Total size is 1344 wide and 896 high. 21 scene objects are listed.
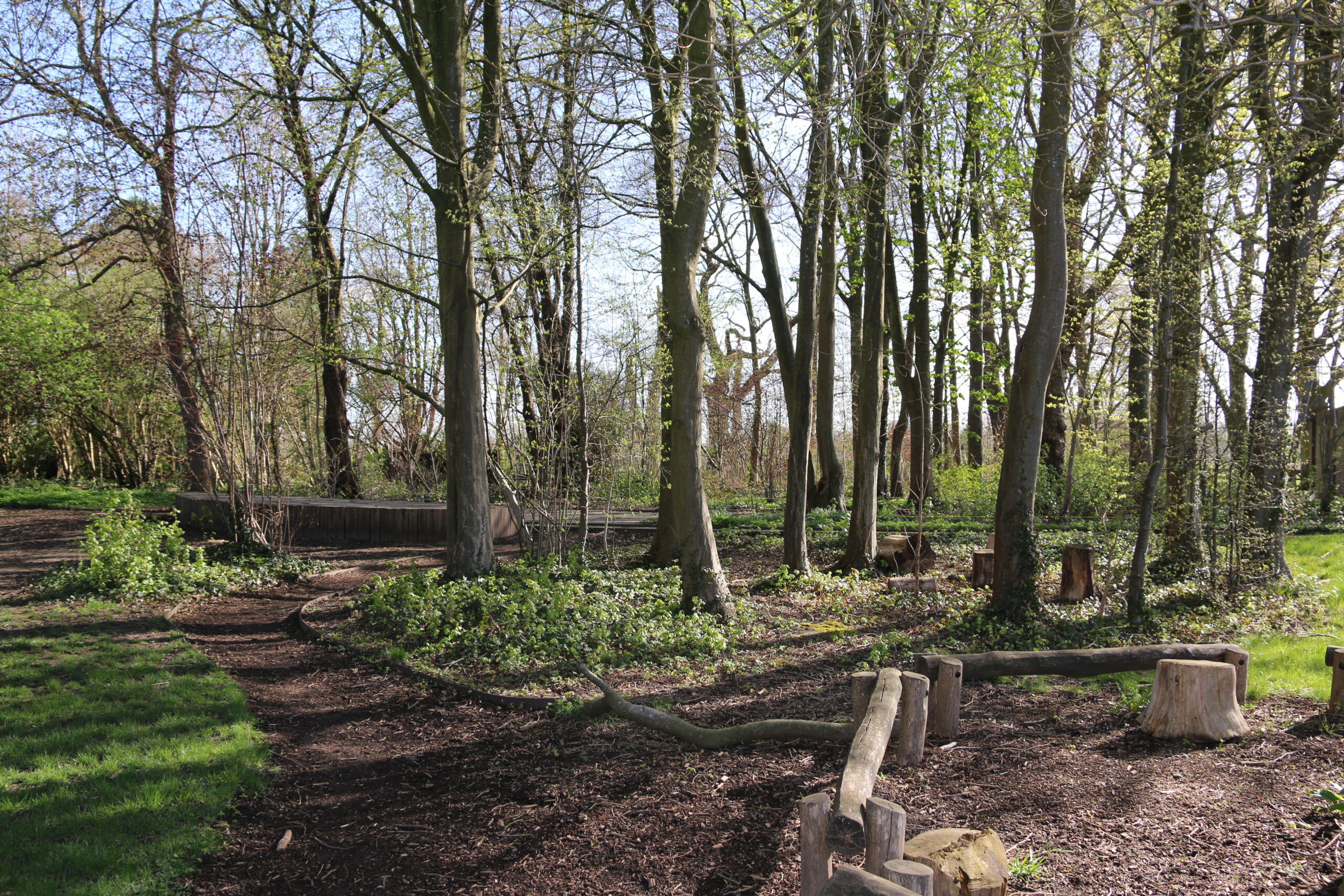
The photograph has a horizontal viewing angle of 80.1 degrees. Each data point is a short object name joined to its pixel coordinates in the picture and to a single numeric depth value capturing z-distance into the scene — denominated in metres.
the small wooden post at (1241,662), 5.27
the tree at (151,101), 9.45
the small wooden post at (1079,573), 9.48
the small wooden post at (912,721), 4.39
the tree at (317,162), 9.28
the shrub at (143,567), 9.52
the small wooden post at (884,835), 2.66
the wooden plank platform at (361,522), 14.55
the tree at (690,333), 8.43
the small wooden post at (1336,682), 4.98
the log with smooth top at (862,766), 2.79
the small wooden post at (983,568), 10.27
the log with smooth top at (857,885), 2.25
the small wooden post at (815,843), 2.83
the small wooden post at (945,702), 4.94
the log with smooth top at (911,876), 2.33
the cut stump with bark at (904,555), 11.38
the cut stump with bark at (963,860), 2.76
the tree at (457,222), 9.11
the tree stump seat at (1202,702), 4.75
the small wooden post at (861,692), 4.38
